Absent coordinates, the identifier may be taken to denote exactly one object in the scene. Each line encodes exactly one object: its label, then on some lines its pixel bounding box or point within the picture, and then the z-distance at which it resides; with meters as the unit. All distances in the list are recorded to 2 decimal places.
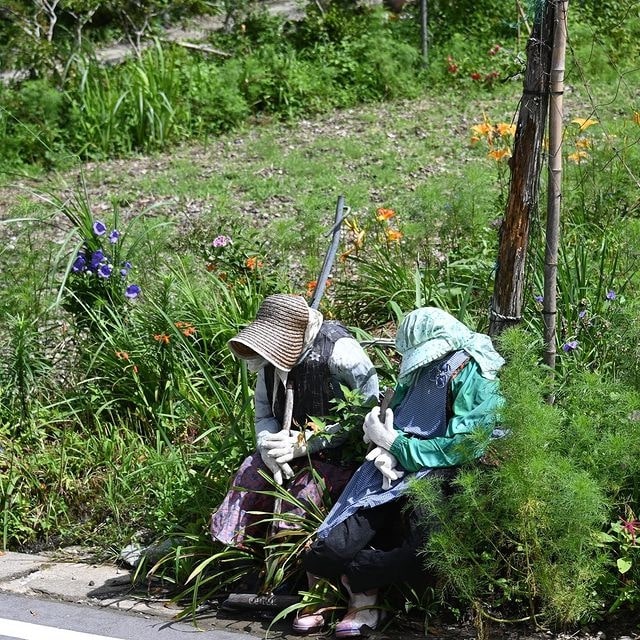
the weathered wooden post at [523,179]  8.86
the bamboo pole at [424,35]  24.03
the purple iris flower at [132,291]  12.14
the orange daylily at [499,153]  12.50
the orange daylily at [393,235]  12.55
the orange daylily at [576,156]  12.68
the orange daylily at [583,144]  12.89
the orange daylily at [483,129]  12.78
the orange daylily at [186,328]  11.62
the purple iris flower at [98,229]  12.26
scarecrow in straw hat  9.03
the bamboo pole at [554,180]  8.77
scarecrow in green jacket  8.22
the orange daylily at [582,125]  12.04
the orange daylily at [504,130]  12.72
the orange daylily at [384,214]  12.41
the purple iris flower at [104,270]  12.11
